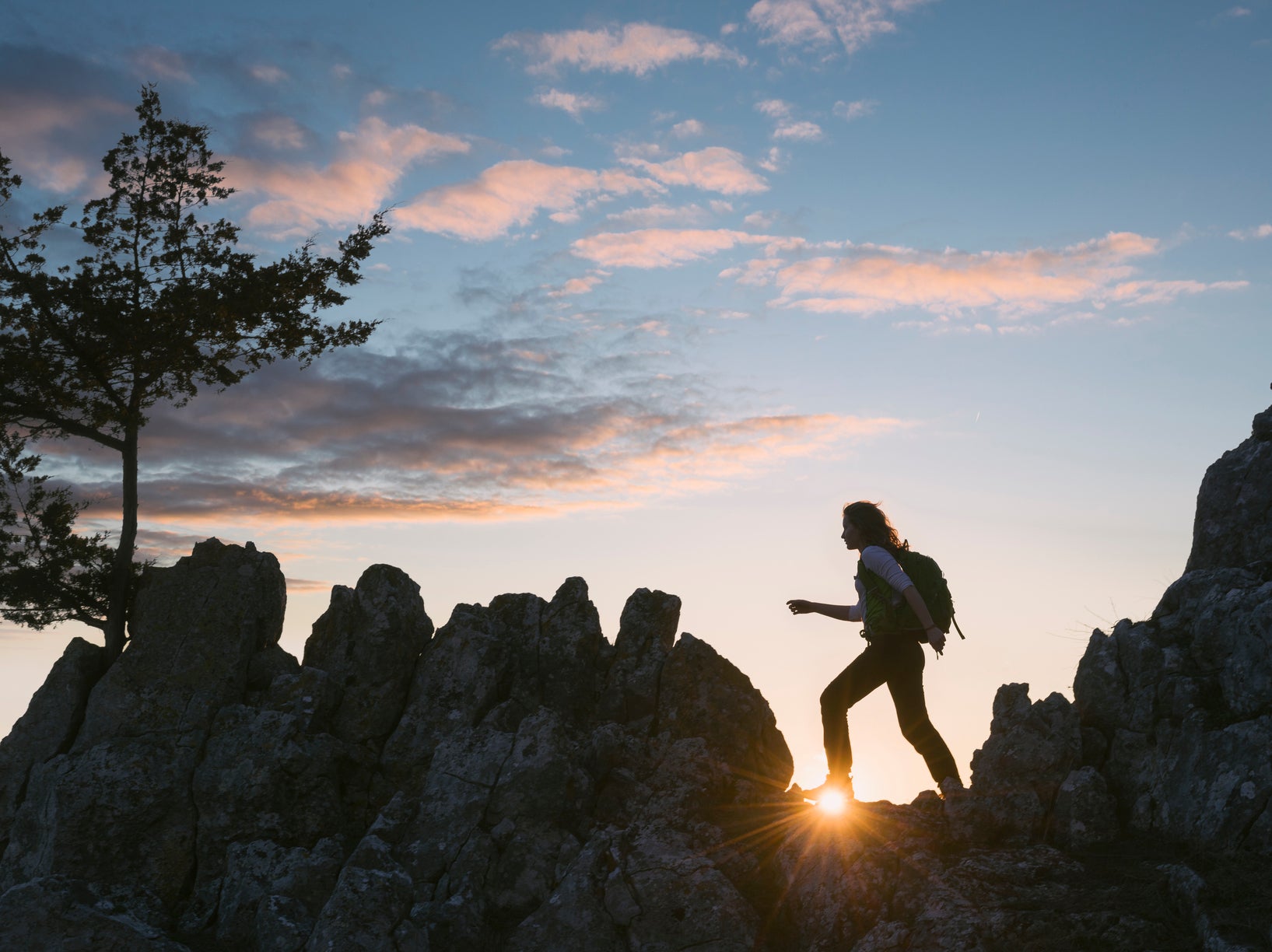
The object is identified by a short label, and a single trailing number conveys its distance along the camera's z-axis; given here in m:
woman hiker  15.98
